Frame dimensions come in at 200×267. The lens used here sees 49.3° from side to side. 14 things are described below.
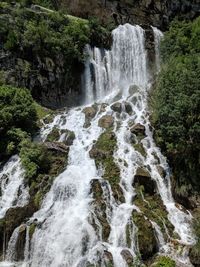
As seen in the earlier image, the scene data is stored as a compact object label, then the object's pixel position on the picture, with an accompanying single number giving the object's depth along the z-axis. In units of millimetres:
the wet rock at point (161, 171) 12918
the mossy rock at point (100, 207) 10656
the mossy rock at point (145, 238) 10271
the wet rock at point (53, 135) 14492
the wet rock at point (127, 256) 9794
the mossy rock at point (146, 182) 12345
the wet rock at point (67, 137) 14261
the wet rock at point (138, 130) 14319
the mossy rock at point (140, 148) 13517
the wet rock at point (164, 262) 9761
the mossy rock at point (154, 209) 11199
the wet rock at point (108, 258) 9598
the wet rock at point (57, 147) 13416
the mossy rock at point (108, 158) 12044
